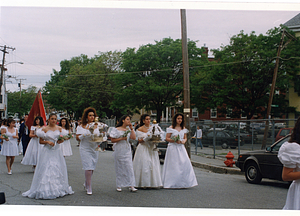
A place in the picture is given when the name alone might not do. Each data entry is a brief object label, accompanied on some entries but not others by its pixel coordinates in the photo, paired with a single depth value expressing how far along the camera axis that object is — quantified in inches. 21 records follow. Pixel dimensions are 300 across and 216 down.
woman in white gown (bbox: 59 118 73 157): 315.4
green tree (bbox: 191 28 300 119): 1289.4
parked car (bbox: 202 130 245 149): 617.9
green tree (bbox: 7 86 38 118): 3101.1
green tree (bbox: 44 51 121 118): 2036.2
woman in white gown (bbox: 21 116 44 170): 447.5
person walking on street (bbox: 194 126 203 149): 753.3
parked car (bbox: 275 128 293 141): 494.0
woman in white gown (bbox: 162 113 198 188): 345.1
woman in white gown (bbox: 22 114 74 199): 287.9
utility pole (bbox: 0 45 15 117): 1679.7
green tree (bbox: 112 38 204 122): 1517.0
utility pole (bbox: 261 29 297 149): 528.6
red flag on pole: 478.2
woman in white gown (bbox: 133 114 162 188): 345.4
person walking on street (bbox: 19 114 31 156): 559.7
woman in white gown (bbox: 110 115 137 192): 327.0
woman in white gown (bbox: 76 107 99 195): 307.1
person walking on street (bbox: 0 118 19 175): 453.1
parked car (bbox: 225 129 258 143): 571.5
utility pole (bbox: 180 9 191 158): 591.5
